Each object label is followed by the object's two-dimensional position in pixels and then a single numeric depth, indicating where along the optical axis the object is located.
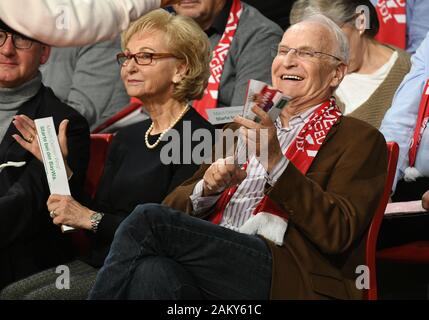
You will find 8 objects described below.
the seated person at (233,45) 6.89
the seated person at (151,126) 5.43
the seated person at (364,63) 6.45
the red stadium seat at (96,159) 5.97
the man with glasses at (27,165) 5.32
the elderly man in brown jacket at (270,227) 4.33
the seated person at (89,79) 7.45
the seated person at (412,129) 5.75
